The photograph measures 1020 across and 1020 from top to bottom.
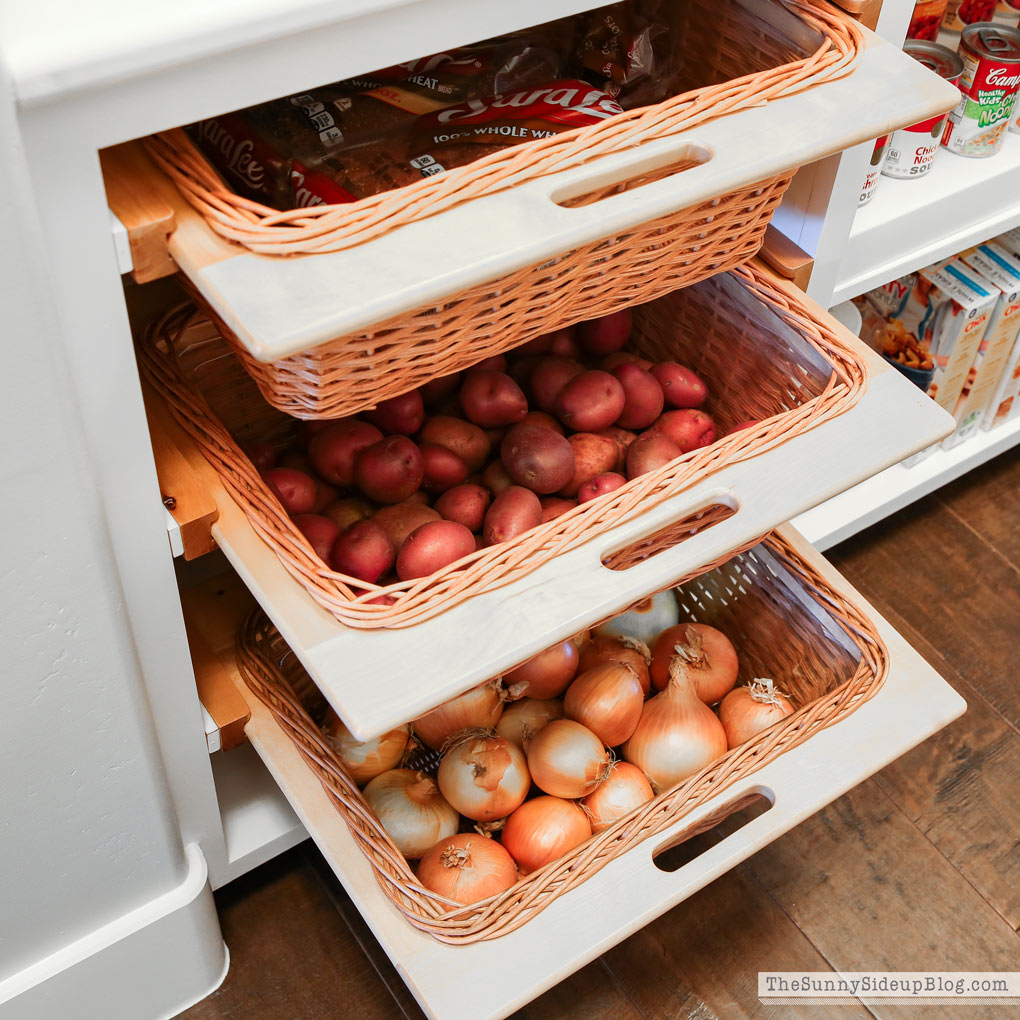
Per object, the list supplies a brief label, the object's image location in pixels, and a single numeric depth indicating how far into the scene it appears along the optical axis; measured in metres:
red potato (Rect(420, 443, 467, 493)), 0.90
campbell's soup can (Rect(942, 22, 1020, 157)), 1.09
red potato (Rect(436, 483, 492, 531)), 0.88
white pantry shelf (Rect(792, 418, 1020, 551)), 1.32
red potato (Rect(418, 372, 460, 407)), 0.95
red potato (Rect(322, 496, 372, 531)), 0.89
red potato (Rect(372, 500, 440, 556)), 0.86
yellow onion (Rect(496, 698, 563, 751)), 0.99
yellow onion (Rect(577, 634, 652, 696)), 1.02
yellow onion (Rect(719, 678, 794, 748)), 0.97
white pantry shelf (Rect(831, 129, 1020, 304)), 1.07
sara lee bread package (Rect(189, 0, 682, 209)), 0.76
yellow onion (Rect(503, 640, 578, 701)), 0.98
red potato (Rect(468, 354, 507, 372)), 0.95
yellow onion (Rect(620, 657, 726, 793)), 0.96
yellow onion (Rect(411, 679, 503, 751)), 0.96
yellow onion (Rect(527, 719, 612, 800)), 0.93
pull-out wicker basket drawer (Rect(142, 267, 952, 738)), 0.64
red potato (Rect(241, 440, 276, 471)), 0.89
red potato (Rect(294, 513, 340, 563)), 0.84
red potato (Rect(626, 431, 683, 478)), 0.91
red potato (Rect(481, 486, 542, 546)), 0.84
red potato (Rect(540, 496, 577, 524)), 0.89
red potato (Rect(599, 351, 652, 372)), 0.99
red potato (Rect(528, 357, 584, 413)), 0.96
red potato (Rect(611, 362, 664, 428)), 0.94
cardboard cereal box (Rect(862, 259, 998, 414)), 1.30
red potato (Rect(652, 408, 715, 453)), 0.95
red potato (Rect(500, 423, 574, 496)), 0.89
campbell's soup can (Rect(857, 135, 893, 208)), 1.05
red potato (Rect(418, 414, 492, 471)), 0.93
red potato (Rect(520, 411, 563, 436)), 0.94
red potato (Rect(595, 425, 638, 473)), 0.95
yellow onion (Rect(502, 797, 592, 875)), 0.90
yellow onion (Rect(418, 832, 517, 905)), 0.86
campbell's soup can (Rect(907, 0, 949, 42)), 1.07
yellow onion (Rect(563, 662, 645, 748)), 0.96
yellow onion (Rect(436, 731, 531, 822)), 0.93
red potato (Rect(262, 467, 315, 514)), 0.85
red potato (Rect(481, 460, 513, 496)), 0.92
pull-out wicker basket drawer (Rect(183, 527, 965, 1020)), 0.78
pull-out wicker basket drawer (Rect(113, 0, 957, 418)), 0.56
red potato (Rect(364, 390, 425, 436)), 0.90
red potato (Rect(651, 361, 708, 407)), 0.97
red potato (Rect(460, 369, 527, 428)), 0.92
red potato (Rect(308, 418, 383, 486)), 0.89
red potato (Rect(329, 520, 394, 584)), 0.82
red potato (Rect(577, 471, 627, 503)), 0.88
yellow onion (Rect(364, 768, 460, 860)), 0.92
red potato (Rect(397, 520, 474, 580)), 0.80
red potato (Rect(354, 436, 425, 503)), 0.86
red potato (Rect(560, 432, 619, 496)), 0.93
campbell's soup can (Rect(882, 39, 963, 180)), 1.08
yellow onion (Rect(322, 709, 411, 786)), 0.96
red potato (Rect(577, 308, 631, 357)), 1.00
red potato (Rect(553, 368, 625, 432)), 0.93
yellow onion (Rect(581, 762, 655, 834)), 0.94
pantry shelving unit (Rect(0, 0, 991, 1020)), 0.52
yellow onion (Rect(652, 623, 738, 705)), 1.01
